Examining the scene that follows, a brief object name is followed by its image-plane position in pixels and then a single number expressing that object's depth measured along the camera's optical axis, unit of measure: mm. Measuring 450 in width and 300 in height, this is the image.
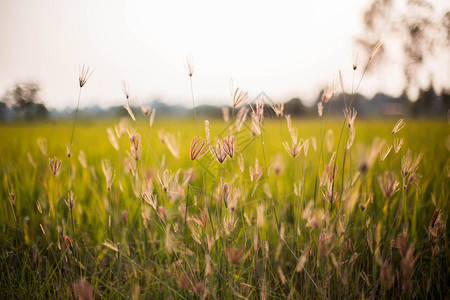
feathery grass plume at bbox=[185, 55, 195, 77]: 813
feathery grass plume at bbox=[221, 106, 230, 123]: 978
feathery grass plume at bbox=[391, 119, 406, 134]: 774
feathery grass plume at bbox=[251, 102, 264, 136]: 749
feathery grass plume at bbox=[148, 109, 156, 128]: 876
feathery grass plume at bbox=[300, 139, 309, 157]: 814
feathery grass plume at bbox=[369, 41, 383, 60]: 731
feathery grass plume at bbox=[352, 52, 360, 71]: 773
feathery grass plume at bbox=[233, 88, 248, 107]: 763
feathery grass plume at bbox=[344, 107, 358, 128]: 727
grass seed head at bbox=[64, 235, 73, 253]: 754
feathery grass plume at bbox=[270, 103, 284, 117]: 882
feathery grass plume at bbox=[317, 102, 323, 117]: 857
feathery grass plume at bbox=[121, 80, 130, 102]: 802
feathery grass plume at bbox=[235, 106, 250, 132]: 921
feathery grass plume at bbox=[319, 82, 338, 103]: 852
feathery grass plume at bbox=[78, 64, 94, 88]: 812
